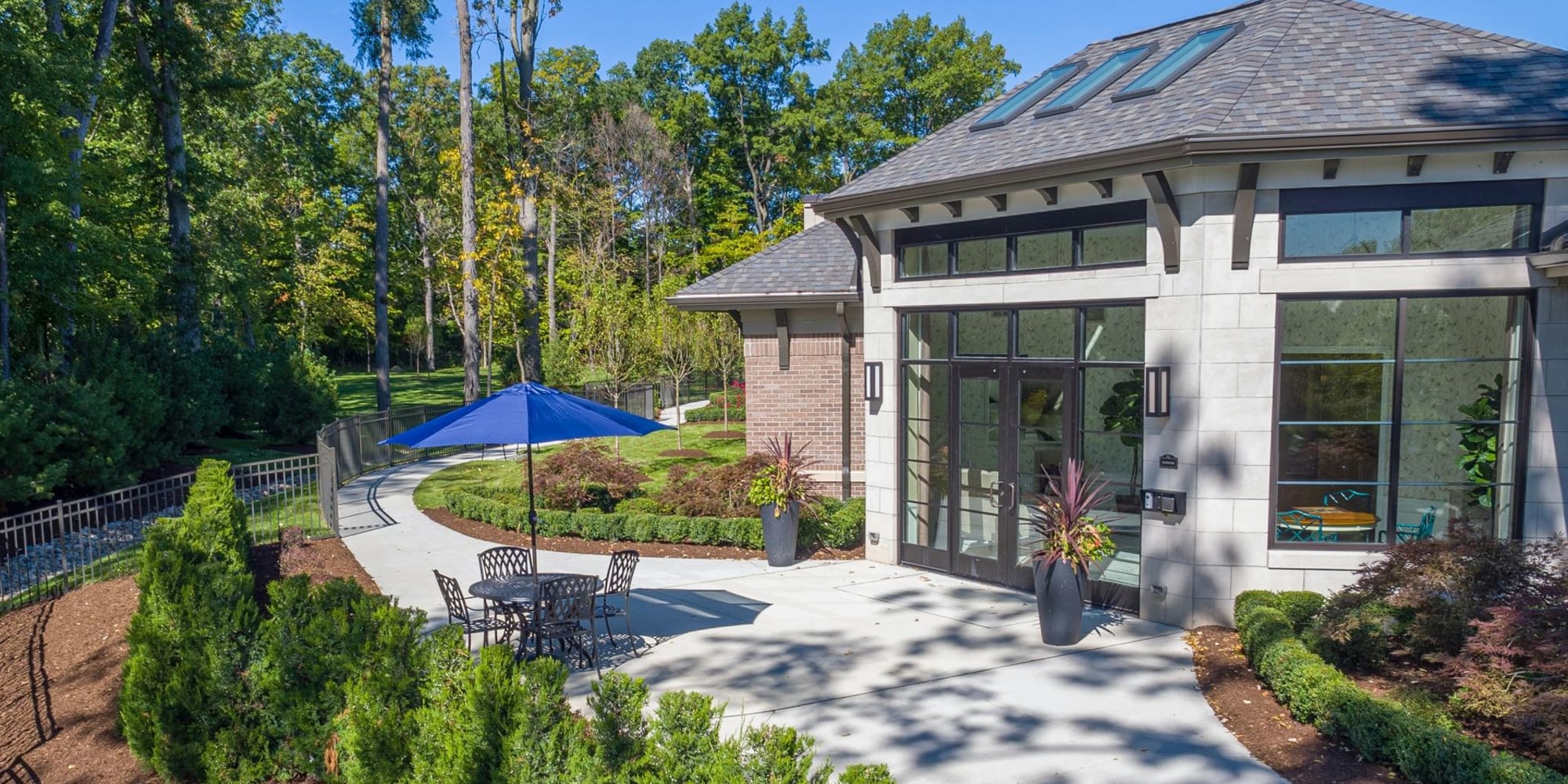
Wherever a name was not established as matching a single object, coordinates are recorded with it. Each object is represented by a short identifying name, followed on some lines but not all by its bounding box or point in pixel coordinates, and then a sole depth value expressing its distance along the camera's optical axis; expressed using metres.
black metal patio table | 8.05
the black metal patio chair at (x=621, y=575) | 8.82
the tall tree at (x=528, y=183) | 24.36
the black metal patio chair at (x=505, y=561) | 9.43
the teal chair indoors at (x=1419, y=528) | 8.82
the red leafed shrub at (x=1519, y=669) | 5.47
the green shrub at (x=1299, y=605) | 8.02
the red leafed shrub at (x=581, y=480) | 14.47
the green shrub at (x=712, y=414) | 30.41
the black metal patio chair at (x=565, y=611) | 8.00
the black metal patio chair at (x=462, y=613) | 8.02
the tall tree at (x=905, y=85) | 44.41
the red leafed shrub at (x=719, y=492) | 13.61
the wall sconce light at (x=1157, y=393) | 8.98
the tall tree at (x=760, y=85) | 49.66
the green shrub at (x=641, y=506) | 14.26
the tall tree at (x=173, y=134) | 21.09
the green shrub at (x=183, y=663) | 6.84
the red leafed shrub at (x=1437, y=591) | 6.52
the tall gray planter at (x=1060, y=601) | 8.53
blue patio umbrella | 7.73
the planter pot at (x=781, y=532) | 12.12
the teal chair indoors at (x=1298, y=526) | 8.87
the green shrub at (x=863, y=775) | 3.51
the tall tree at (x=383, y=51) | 25.42
